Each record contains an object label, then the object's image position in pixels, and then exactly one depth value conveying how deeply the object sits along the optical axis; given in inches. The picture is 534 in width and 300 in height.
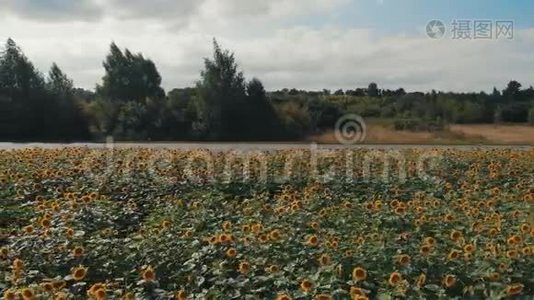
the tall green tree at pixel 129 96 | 1020.5
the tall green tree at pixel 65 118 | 1047.0
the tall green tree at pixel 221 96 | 988.6
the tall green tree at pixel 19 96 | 1048.8
